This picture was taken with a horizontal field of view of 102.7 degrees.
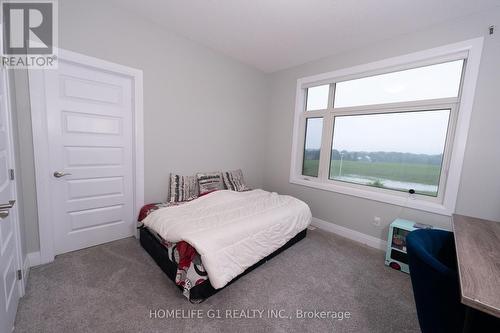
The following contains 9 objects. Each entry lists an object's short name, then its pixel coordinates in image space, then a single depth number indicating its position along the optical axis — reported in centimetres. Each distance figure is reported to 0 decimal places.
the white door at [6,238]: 115
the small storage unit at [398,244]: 218
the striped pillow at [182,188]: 275
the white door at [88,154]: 202
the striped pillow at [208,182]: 300
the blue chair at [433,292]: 89
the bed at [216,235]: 161
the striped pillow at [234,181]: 335
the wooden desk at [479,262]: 71
